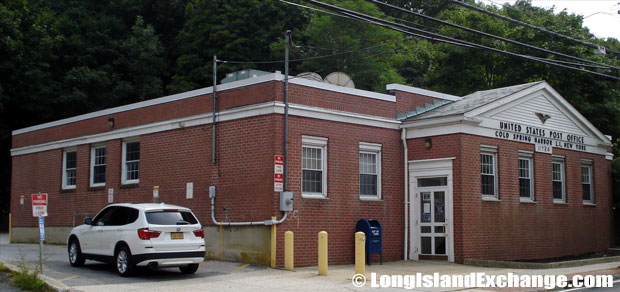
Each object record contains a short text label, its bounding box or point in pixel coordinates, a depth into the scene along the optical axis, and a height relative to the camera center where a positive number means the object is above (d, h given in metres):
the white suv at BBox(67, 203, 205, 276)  14.36 -0.76
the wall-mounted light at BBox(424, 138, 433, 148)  19.88 +1.93
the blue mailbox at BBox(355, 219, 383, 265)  18.30 -0.87
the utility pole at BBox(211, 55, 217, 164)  18.89 +2.36
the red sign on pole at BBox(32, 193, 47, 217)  13.89 +0.00
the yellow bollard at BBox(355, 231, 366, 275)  15.11 -1.14
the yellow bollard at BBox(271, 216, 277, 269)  16.81 -1.13
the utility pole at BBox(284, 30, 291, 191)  17.12 +2.35
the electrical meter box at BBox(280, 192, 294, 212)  16.94 +0.11
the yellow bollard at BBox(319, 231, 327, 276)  15.48 -1.14
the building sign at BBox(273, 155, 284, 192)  16.98 +0.82
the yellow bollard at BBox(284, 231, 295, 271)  16.39 -1.15
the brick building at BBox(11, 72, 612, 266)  17.86 +1.21
